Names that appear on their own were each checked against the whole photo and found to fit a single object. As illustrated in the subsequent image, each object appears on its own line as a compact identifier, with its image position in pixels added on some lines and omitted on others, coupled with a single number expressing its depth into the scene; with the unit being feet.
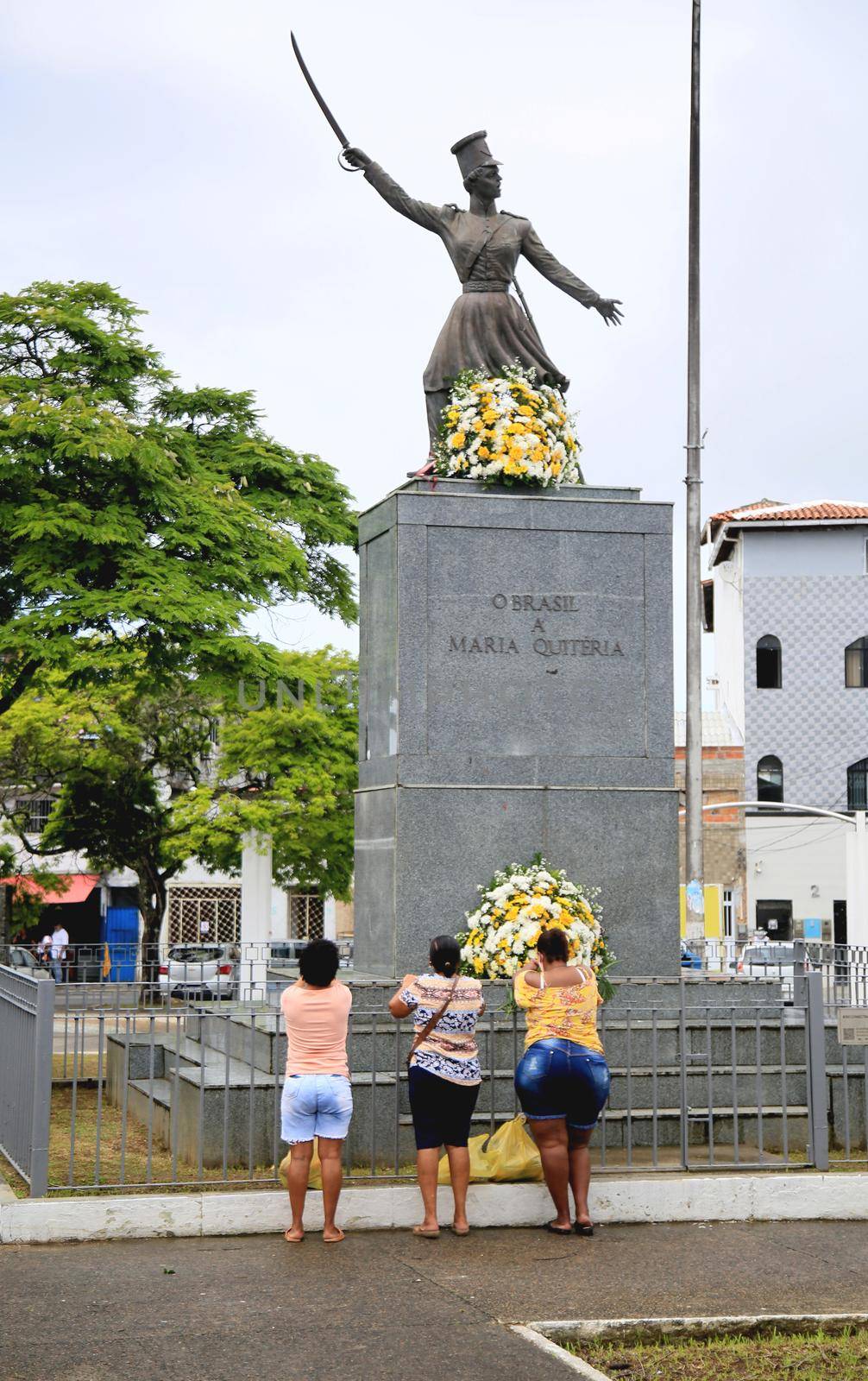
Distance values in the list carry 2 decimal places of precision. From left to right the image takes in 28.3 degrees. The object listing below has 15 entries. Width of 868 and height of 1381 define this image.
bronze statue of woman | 43.75
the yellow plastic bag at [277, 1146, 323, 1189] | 31.53
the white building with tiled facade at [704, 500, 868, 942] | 169.78
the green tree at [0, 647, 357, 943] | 128.77
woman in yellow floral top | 30.45
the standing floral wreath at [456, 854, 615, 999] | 37.42
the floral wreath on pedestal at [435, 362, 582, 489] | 41.22
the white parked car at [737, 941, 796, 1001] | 89.09
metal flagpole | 108.88
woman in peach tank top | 29.71
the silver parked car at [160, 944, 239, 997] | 47.03
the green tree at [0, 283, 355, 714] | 61.62
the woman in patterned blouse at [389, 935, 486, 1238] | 30.42
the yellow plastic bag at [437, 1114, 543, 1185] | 32.19
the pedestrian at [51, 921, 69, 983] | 68.56
